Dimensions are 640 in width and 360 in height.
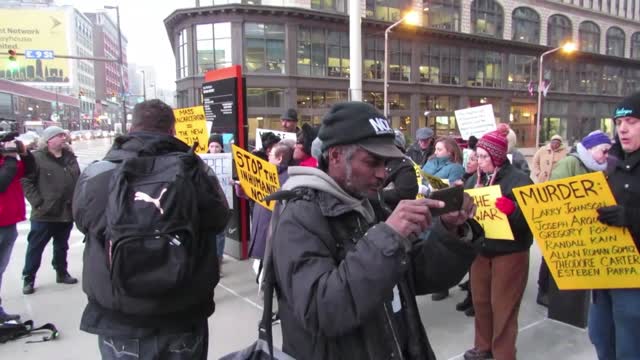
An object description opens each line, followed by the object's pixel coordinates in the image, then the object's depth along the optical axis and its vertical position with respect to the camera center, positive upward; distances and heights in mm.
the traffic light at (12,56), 20828 +4365
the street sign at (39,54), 23234 +4747
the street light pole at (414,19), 33625 +9250
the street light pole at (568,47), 26391 +5391
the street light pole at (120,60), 22978 +4155
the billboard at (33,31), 62312 +16389
